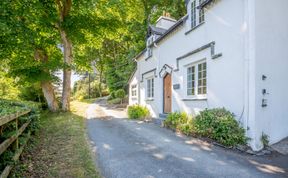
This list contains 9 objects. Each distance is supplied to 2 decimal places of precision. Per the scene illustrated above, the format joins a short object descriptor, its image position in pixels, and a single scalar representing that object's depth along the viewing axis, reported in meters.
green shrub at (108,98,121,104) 19.84
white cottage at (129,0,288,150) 5.27
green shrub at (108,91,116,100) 21.49
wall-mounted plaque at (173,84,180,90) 8.48
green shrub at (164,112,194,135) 6.48
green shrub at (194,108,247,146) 5.22
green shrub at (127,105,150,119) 10.79
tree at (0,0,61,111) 7.76
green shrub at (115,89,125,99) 20.00
